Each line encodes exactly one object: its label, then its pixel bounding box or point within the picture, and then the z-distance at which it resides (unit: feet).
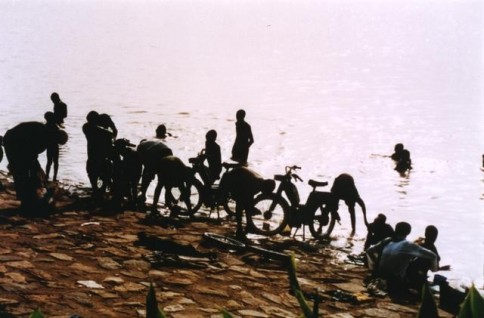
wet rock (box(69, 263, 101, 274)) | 58.70
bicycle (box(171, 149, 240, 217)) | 85.15
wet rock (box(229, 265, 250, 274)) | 63.95
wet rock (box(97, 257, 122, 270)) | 60.69
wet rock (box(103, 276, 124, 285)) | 56.13
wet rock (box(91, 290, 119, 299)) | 52.54
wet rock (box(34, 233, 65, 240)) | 67.56
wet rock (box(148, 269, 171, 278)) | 59.16
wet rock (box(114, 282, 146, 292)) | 54.65
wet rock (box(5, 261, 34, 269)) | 57.36
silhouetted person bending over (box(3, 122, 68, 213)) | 70.08
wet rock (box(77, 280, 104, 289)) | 54.59
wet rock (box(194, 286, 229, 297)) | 56.08
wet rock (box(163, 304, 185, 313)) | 50.94
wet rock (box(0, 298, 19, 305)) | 48.03
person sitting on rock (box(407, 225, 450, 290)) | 62.44
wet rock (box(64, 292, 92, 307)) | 50.35
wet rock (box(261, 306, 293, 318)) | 52.49
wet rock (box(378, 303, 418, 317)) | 56.47
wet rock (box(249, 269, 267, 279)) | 62.69
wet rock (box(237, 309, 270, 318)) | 51.98
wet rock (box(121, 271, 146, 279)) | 58.44
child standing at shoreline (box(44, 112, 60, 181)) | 84.99
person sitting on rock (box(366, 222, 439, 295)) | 61.52
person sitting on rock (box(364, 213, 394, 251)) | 74.49
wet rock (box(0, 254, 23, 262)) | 58.71
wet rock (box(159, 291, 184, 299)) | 53.98
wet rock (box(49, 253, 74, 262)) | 61.21
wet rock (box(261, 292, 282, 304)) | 55.95
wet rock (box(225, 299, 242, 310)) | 53.31
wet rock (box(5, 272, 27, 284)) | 53.46
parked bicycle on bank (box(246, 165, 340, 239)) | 78.74
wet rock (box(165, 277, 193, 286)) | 57.67
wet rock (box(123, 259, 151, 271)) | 60.99
